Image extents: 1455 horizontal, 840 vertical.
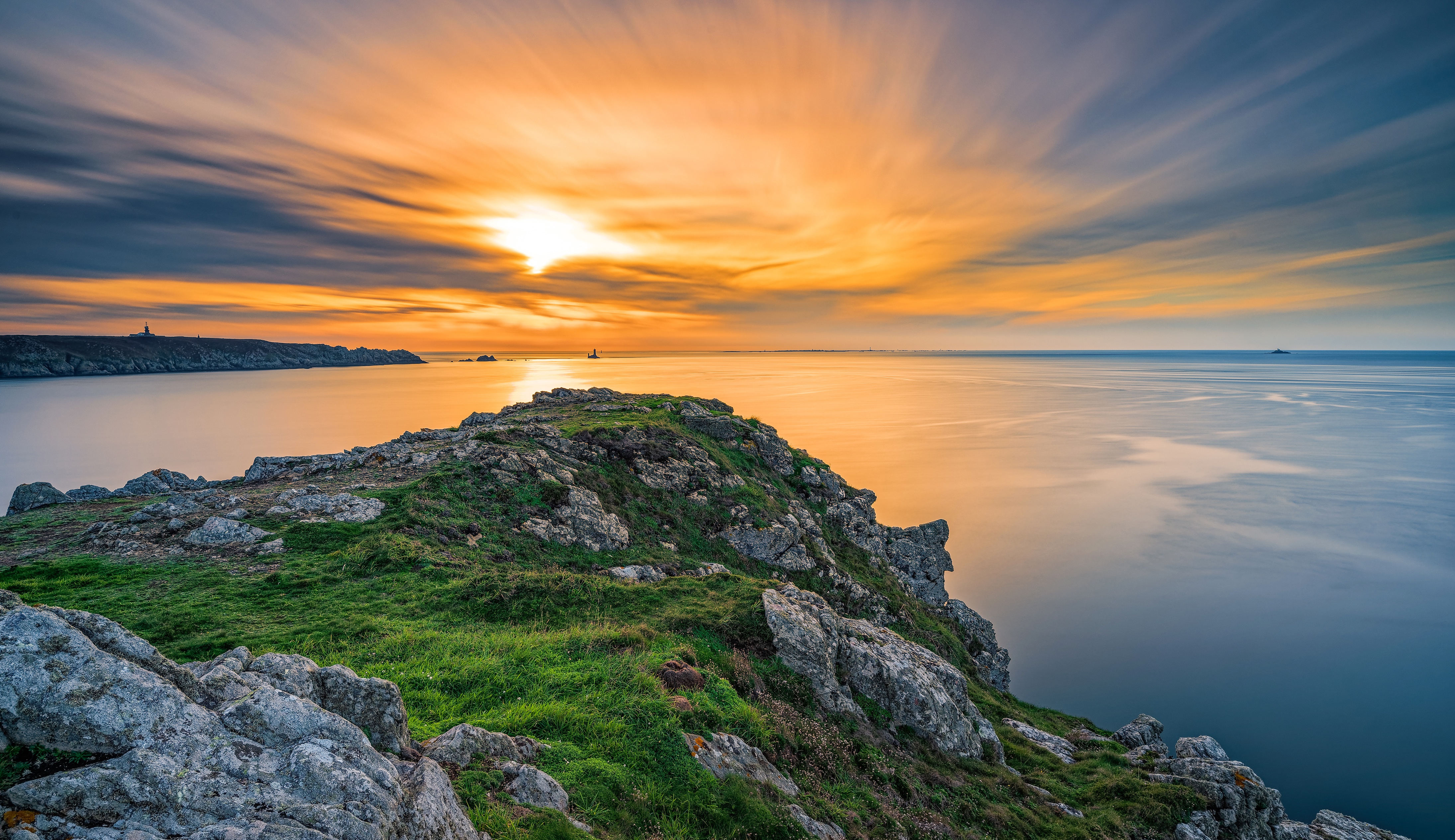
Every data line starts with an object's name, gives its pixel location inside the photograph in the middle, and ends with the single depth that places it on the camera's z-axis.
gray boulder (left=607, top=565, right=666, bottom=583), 24.66
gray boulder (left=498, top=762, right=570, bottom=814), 9.39
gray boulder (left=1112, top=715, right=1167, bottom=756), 28.23
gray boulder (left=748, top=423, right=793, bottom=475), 47.69
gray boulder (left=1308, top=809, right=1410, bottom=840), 22.69
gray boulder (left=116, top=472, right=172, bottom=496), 31.20
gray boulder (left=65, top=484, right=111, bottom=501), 30.12
